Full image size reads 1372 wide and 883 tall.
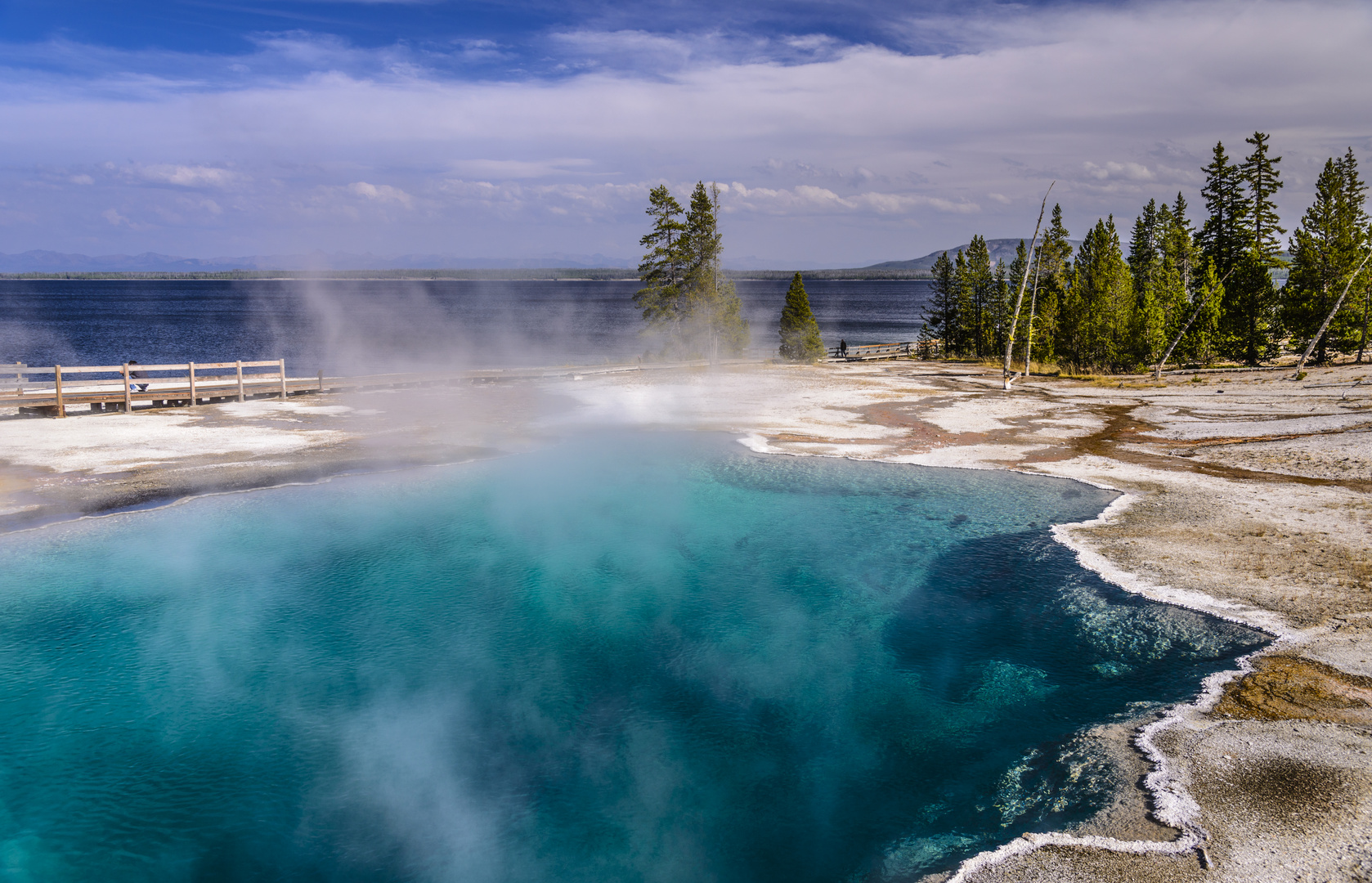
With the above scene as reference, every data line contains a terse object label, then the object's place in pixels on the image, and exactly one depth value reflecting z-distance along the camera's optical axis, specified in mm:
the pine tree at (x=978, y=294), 65312
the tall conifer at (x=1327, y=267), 40031
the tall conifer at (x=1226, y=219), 48438
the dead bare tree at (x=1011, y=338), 37500
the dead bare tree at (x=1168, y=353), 37156
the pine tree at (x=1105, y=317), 44750
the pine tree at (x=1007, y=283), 60047
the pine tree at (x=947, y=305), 66750
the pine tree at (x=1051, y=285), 52625
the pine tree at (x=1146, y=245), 70062
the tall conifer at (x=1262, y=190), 47344
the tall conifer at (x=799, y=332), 54031
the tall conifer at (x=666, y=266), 53438
